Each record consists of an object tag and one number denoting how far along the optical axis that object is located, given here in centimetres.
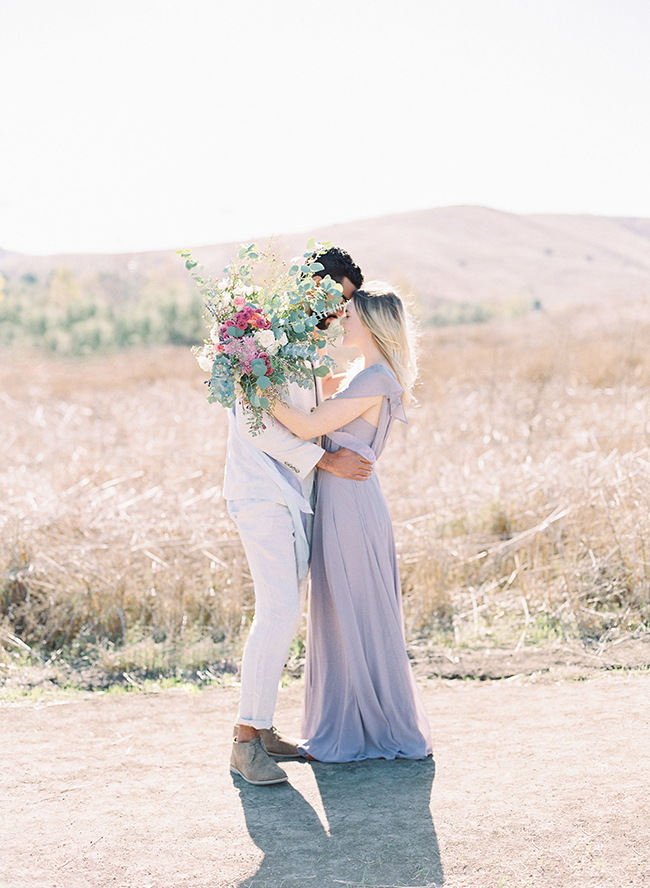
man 329
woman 347
